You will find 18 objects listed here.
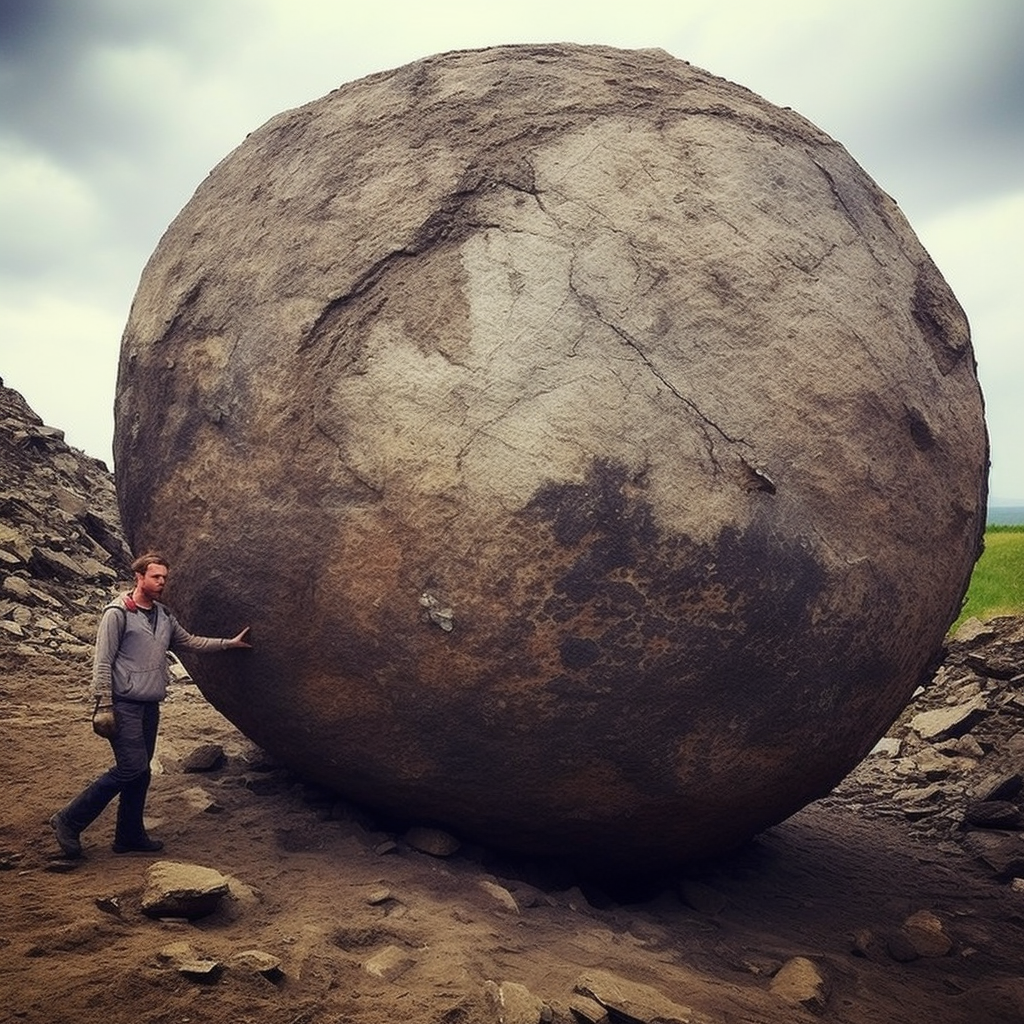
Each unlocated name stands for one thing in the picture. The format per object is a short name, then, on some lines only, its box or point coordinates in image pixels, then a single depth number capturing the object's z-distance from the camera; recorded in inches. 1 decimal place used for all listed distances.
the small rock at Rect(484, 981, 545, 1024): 100.3
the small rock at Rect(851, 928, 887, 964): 141.6
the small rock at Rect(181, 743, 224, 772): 174.9
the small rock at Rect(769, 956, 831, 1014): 119.8
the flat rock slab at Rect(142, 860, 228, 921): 114.7
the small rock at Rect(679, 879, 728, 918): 153.0
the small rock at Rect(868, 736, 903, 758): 254.2
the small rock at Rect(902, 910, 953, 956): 144.5
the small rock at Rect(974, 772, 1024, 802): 206.1
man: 138.4
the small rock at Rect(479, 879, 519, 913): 131.1
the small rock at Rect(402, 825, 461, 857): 142.5
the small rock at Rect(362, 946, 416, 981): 108.0
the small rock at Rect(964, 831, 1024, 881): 180.9
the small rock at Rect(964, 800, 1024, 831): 199.6
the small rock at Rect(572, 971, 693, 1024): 106.5
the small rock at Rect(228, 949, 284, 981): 103.1
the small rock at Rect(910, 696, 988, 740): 250.4
